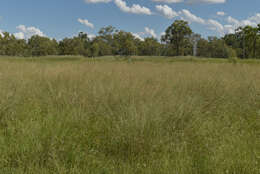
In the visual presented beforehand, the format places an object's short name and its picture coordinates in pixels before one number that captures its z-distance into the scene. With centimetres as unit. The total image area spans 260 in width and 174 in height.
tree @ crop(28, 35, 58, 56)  5959
